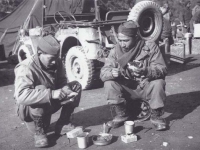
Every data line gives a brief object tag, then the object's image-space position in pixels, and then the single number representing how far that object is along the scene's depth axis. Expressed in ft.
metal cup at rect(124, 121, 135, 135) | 11.12
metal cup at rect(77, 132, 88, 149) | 10.41
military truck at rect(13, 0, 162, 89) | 18.30
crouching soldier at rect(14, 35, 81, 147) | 9.84
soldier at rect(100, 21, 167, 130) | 11.40
